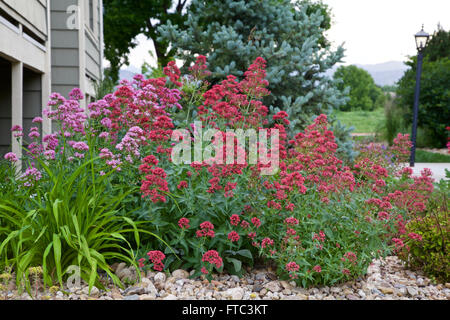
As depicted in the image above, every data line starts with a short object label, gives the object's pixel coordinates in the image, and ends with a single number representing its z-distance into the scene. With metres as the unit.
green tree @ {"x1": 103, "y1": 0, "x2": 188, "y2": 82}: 20.08
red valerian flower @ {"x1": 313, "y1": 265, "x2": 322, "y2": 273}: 2.89
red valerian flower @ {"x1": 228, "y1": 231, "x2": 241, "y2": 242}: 2.89
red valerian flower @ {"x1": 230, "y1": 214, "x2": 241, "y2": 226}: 2.89
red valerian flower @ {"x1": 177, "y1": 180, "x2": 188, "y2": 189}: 2.98
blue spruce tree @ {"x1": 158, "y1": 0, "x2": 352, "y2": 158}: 6.48
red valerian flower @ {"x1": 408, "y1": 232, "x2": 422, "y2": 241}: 3.14
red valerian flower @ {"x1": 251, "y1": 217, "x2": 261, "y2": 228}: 2.97
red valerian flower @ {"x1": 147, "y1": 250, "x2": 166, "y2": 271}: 2.86
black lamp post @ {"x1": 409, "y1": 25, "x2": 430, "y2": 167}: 12.16
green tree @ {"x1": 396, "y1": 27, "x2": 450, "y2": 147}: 16.92
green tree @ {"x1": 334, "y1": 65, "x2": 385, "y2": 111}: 48.38
